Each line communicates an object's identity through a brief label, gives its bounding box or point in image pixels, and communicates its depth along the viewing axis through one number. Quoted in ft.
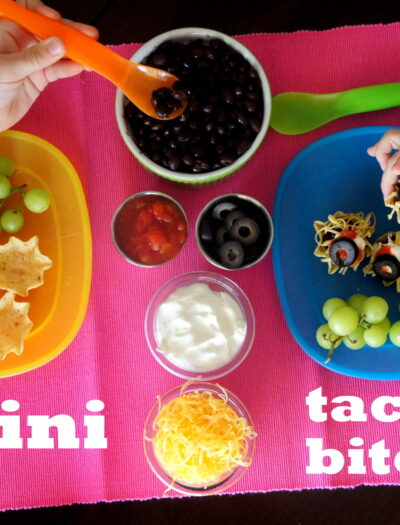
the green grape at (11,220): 3.07
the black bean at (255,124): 2.86
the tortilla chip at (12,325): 2.99
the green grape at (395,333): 2.96
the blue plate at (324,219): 3.15
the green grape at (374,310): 2.91
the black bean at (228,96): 2.88
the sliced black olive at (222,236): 2.99
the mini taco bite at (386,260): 2.95
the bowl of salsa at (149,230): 3.02
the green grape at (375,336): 2.93
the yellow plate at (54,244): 3.17
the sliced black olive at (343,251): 2.92
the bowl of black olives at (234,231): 2.93
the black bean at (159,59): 2.91
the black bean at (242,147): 2.85
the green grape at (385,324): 3.01
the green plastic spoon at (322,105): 3.20
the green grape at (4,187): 2.98
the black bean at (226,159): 2.85
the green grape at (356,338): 3.01
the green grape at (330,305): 3.01
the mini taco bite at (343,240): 2.94
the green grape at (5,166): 3.08
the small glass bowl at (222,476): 3.02
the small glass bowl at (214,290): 3.12
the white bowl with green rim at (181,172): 2.86
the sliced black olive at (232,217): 2.96
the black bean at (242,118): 2.86
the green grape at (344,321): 2.84
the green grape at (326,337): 2.98
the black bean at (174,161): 2.86
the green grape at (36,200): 3.03
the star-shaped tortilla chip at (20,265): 3.05
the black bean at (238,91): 2.89
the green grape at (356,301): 3.05
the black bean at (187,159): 2.85
